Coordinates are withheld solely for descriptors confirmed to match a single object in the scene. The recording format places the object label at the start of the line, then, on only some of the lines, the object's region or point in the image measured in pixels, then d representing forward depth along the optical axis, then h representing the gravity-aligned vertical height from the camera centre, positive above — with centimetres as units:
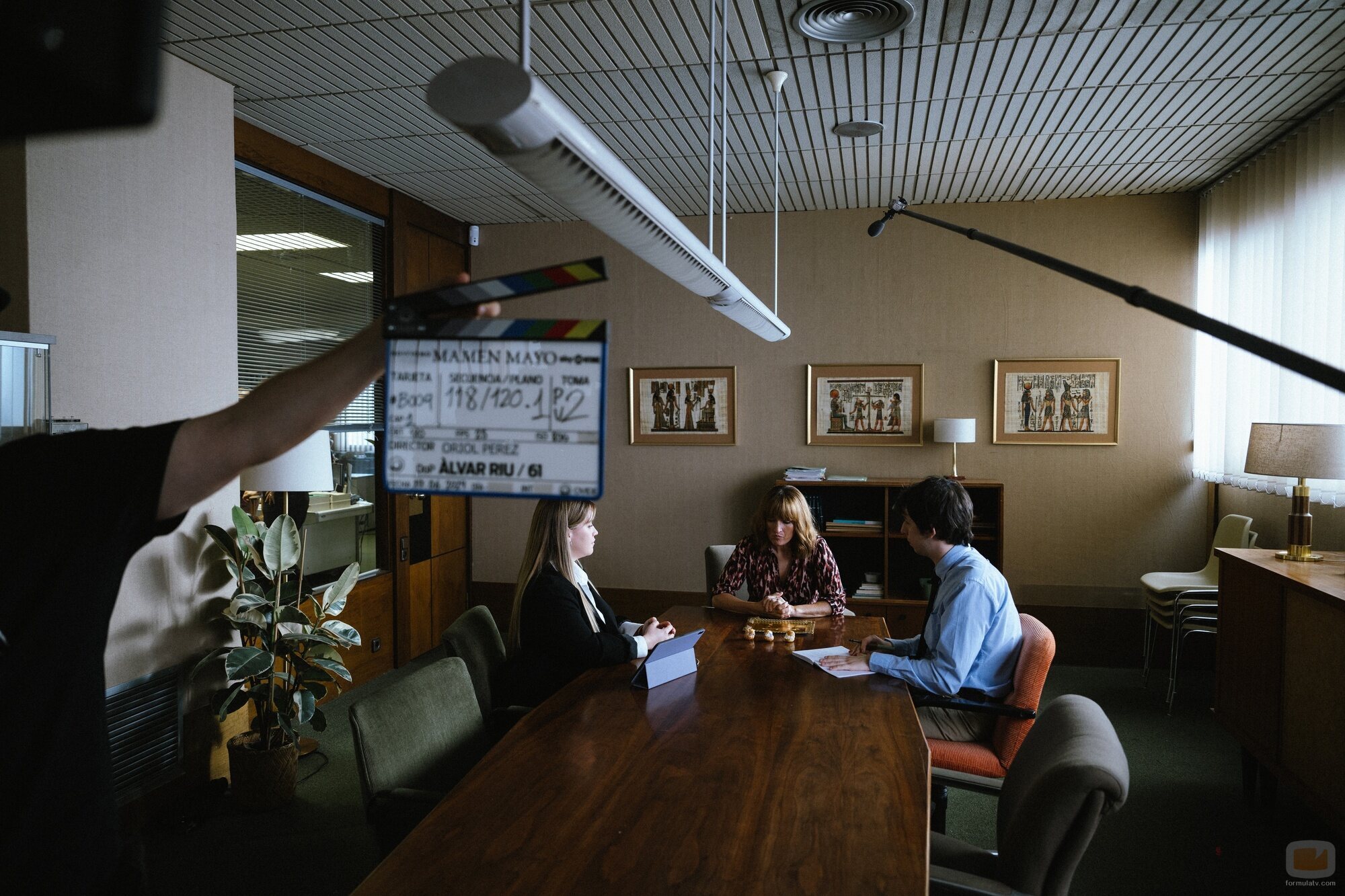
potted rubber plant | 350 -101
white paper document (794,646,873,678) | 295 -83
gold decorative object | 331 -81
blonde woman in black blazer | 288 -71
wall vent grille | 318 -124
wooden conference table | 148 -81
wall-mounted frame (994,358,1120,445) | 576 +18
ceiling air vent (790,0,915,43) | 307 +156
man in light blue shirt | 271 -69
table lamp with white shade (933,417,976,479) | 558 -3
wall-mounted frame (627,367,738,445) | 630 +14
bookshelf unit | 556 -80
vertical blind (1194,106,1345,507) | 403 +79
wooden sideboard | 287 -95
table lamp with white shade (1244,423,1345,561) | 366 -13
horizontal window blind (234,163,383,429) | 434 +83
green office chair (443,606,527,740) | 283 -87
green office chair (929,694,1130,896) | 162 -78
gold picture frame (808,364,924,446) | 603 +15
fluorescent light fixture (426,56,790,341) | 121 +47
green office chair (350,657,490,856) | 197 -84
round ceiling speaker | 434 +158
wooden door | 565 -80
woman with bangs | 390 -66
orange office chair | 264 -98
